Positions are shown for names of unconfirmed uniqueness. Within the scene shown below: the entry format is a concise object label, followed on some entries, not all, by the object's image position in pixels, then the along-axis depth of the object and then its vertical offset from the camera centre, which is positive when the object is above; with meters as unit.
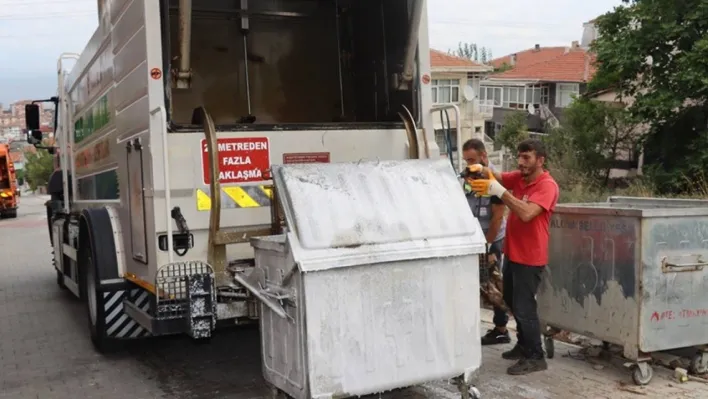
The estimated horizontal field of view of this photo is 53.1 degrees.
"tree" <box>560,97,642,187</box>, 22.95 +0.97
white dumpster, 3.52 -0.58
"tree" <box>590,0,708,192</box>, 18.59 +2.57
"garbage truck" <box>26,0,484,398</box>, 3.62 -0.14
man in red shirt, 4.70 -0.49
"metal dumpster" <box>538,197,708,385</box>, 4.55 -0.77
